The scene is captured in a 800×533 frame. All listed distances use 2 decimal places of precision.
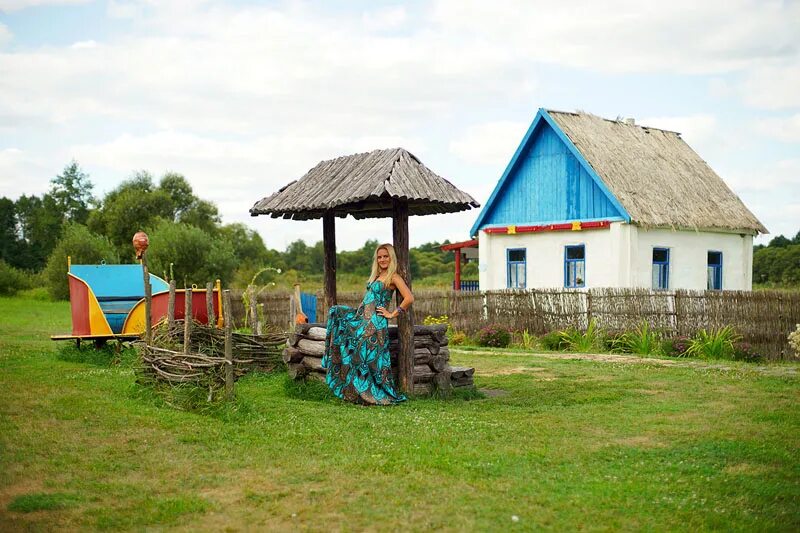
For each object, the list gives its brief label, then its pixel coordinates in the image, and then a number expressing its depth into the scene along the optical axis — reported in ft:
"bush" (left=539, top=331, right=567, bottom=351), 66.28
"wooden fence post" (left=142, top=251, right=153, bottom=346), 43.31
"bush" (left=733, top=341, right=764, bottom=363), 56.70
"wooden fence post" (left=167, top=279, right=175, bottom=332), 41.28
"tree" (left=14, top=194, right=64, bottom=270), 203.21
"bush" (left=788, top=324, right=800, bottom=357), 48.11
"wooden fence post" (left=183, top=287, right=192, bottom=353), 39.37
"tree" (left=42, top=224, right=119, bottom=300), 141.18
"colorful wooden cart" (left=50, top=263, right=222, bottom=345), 53.98
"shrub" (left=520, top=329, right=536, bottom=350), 67.94
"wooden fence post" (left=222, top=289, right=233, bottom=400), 34.67
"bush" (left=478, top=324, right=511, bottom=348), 68.90
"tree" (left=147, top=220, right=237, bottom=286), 138.51
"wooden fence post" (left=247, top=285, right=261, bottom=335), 49.37
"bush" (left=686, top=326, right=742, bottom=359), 57.21
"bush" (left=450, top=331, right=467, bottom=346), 71.10
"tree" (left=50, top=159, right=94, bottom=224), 221.87
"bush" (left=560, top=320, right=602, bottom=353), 64.03
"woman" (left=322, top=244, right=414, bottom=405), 36.40
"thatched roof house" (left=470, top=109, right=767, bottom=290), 76.38
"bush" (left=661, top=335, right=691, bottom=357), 59.14
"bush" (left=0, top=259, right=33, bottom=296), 155.12
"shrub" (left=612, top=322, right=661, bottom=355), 61.21
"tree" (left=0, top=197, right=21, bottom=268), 201.88
